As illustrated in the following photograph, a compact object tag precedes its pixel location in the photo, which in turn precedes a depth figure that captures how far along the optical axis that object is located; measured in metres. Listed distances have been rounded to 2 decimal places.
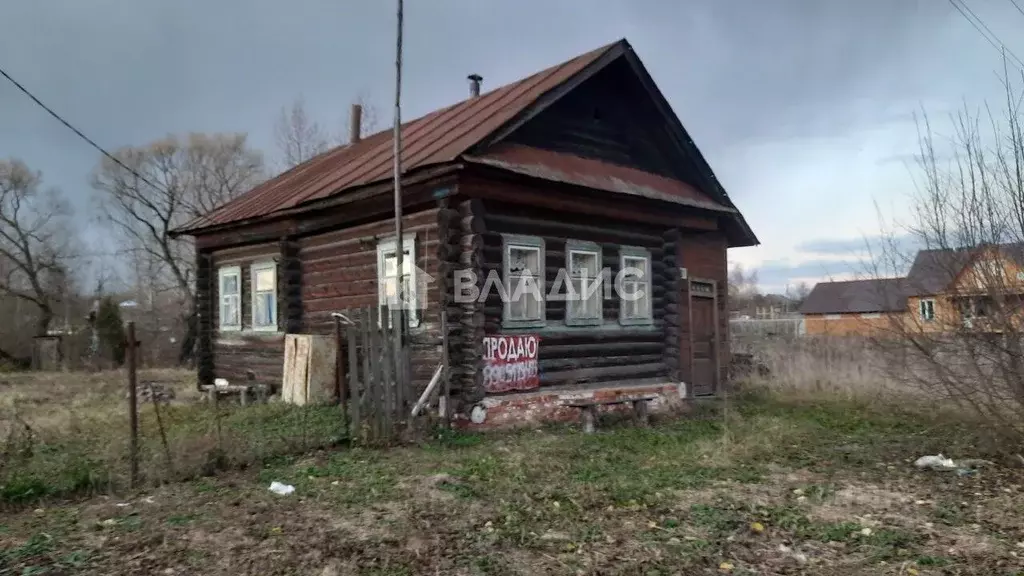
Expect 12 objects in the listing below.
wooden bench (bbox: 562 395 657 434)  10.55
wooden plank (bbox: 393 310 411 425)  9.02
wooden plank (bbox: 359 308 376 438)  8.80
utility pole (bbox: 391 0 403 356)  9.89
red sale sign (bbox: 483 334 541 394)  10.46
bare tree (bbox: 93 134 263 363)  36.09
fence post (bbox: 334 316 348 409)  8.93
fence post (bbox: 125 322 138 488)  6.77
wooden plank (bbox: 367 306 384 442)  8.77
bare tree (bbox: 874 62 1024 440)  7.82
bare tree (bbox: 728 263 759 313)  78.07
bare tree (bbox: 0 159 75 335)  35.09
